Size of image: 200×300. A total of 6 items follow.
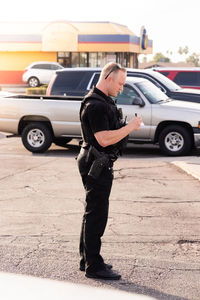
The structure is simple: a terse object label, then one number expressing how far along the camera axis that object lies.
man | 4.73
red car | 21.39
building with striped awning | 50.91
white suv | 43.47
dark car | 14.58
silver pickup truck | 13.29
